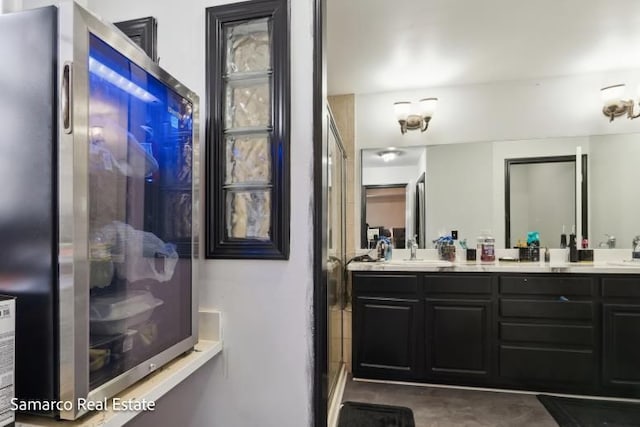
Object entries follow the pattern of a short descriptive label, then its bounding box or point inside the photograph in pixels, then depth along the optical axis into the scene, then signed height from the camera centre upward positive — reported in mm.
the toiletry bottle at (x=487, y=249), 2674 -269
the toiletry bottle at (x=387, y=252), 2835 -307
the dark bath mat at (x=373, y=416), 1919 -1247
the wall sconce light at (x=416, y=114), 2803 +926
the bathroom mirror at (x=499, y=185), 2611 +275
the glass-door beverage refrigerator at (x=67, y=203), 638 +34
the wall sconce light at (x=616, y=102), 2531 +922
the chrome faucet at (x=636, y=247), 2512 -248
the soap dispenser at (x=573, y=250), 2582 -272
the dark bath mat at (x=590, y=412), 1924 -1249
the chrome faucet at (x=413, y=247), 2848 -265
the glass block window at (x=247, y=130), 1126 +322
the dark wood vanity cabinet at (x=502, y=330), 2164 -809
